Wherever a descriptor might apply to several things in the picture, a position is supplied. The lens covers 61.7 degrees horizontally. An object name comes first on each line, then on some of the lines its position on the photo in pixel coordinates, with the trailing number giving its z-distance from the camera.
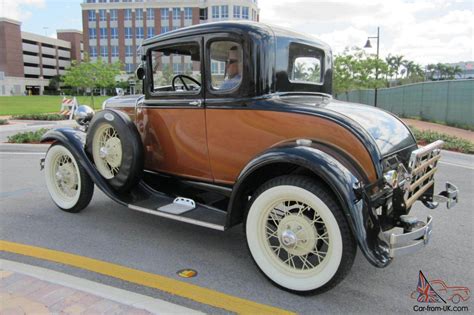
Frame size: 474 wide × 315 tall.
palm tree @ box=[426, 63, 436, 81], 82.19
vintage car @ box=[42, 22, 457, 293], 2.78
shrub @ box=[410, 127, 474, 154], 8.97
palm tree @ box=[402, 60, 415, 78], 80.49
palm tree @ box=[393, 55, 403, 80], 80.38
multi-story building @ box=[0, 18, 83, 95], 86.12
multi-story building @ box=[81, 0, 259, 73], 67.38
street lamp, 21.57
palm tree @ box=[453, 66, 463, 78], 79.38
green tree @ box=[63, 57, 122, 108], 31.45
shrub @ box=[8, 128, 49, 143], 10.55
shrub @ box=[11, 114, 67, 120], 17.48
